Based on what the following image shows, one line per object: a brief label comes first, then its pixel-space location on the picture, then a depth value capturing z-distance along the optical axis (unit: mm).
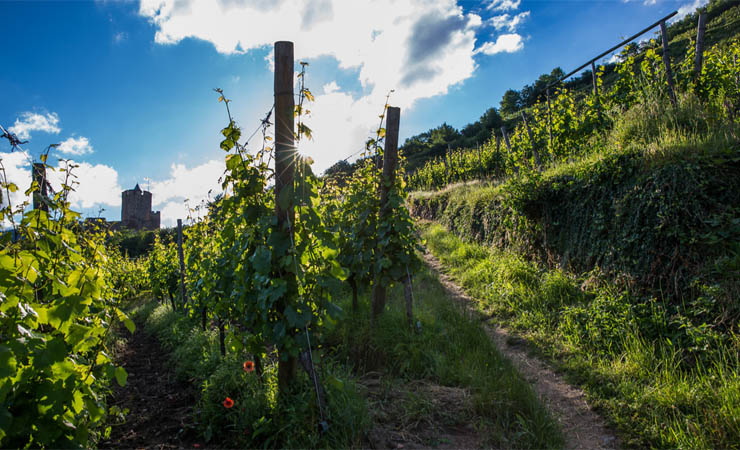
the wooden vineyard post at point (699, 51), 5629
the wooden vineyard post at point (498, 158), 13352
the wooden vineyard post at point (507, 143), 10212
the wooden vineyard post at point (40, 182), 2144
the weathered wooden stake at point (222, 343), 4145
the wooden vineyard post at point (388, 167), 4723
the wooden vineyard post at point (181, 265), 7423
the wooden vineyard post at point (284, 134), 2561
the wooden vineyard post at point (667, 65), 5637
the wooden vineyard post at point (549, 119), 8017
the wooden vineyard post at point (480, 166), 14453
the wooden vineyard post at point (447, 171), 17297
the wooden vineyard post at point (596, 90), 7022
